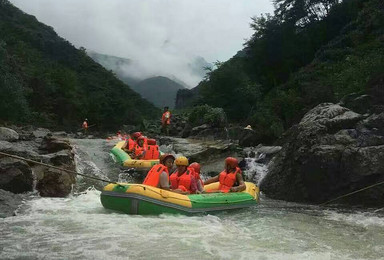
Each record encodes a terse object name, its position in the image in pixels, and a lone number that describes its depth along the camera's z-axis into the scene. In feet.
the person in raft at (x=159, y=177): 28.76
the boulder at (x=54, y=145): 43.34
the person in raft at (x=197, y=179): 31.17
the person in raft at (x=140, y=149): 47.19
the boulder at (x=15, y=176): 30.81
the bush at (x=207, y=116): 81.71
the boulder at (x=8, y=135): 49.04
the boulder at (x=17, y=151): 34.50
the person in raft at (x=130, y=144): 50.92
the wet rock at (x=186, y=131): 83.82
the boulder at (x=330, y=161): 33.76
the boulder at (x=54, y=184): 32.81
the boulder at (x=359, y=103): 44.19
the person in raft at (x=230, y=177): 33.30
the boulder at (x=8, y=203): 25.40
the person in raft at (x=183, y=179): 30.27
